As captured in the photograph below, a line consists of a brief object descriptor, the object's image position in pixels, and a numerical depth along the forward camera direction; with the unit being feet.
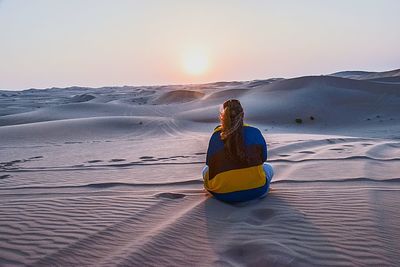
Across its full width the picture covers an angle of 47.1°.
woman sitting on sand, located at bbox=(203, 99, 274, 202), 15.90
